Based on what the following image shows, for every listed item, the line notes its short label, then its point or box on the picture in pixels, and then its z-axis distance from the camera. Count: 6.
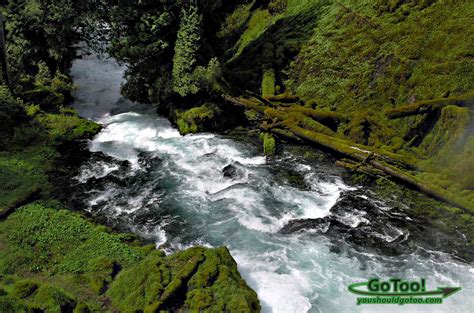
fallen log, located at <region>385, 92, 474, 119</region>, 19.99
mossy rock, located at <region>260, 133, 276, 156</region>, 23.20
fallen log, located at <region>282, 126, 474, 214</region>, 17.97
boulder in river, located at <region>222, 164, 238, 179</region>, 21.03
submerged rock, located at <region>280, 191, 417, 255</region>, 16.09
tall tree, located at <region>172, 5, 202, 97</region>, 25.75
